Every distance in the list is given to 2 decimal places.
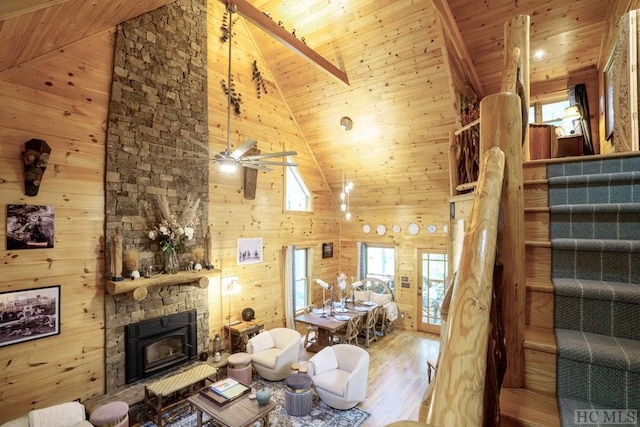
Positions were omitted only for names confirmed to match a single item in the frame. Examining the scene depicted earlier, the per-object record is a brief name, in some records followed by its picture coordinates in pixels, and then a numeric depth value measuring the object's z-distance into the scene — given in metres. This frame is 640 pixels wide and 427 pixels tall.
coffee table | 3.47
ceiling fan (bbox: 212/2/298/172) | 3.35
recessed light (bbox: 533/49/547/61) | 5.07
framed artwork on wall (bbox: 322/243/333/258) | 8.26
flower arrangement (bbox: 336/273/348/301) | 6.79
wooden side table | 5.56
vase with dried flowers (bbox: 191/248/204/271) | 5.09
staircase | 1.07
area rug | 4.04
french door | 7.42
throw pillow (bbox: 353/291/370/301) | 7.64
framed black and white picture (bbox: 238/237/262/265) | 6.06
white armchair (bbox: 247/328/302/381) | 5.05
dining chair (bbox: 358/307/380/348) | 6.67
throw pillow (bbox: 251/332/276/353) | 5.31
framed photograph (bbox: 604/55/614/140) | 3.90
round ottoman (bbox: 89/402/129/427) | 3.39
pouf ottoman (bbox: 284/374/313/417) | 4.22
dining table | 6.00
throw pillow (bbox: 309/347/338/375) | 4.64
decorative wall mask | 3.49
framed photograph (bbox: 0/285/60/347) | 3.41
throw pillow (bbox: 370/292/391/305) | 7.42
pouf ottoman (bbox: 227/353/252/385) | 4.79
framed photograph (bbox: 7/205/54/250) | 3.45
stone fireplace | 4.20
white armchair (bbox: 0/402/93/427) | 3.04
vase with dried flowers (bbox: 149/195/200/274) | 4.59
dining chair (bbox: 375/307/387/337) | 7.27
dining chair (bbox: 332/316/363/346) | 6.21
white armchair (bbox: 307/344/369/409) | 4.29
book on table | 3.79
